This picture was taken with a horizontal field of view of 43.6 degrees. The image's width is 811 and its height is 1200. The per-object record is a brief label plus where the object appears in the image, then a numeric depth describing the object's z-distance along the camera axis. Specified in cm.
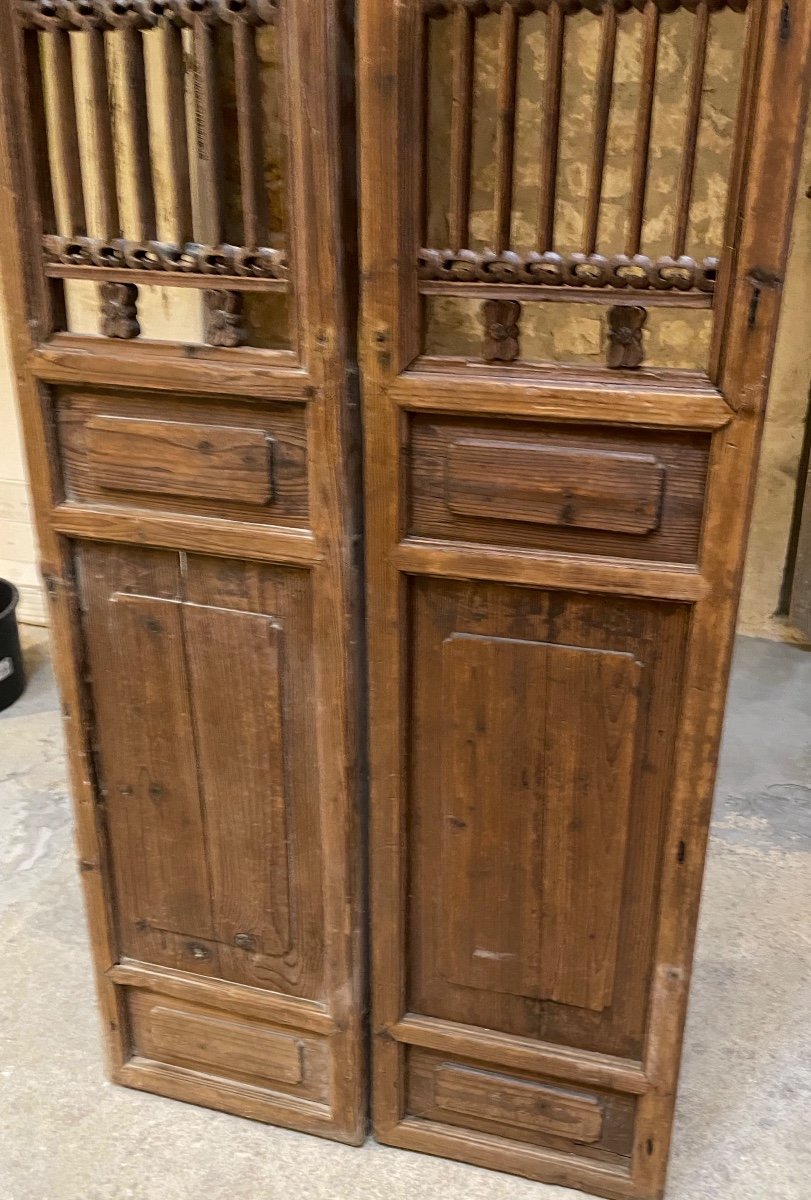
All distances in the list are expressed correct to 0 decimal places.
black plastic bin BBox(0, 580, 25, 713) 268
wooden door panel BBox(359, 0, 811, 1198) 101
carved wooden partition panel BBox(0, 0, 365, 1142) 110
